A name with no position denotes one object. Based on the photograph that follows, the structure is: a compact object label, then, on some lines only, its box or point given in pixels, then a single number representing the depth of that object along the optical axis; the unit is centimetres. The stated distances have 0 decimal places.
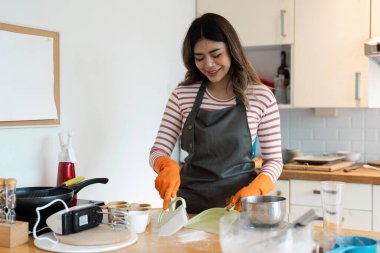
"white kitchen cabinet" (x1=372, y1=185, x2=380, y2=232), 273
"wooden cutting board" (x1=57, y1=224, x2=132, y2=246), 135
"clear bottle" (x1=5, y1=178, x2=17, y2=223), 144
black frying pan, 150
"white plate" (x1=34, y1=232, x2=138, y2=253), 130
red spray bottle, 203
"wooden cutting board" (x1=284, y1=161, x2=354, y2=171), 291
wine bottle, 335
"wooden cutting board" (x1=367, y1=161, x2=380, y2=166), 304
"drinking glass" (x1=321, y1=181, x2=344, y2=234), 122
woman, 183
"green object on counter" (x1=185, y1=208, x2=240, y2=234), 151
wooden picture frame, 192
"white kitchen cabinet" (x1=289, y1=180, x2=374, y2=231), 277
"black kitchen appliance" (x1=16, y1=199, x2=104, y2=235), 150
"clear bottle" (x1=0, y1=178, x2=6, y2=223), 145
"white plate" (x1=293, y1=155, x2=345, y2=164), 300
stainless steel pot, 127
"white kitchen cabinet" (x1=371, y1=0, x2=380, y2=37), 288
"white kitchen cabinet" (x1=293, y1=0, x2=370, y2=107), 296
